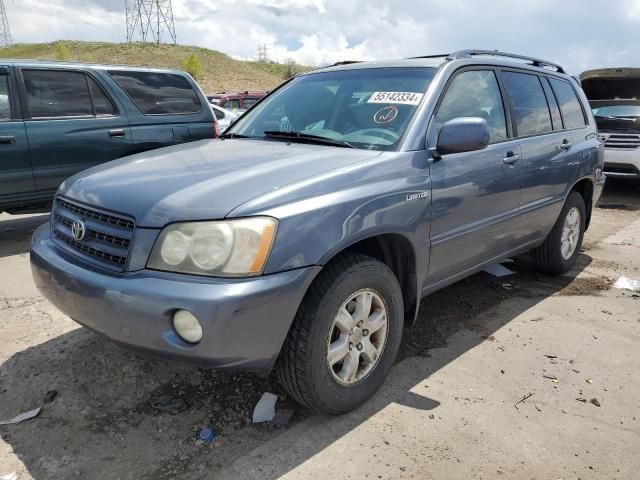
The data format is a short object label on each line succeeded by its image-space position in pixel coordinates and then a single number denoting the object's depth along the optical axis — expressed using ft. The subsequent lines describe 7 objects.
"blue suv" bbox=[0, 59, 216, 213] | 17.40
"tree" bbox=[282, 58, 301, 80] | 248.38
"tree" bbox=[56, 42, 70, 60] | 197.66
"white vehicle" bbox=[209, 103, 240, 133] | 33.66
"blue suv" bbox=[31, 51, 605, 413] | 7.11
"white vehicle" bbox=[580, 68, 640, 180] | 28.99
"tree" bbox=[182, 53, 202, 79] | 196.54
